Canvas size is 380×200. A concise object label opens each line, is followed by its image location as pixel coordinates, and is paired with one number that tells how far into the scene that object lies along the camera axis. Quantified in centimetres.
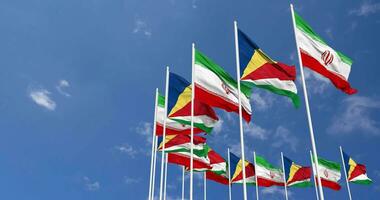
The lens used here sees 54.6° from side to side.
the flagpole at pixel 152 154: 2466
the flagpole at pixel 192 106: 1598
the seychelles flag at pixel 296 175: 3638
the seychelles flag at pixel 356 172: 3844
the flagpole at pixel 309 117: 1286
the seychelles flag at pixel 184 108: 1952
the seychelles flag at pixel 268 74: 1612
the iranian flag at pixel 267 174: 3391
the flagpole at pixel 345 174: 3837
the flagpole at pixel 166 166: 2732
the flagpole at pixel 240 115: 1367
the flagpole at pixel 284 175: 3527
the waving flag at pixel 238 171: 3266
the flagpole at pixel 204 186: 3475
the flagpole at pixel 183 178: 3173
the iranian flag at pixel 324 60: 1553
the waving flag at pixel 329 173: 3425
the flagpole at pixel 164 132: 2138
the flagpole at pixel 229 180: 3156
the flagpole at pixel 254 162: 3353
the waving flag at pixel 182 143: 2323
